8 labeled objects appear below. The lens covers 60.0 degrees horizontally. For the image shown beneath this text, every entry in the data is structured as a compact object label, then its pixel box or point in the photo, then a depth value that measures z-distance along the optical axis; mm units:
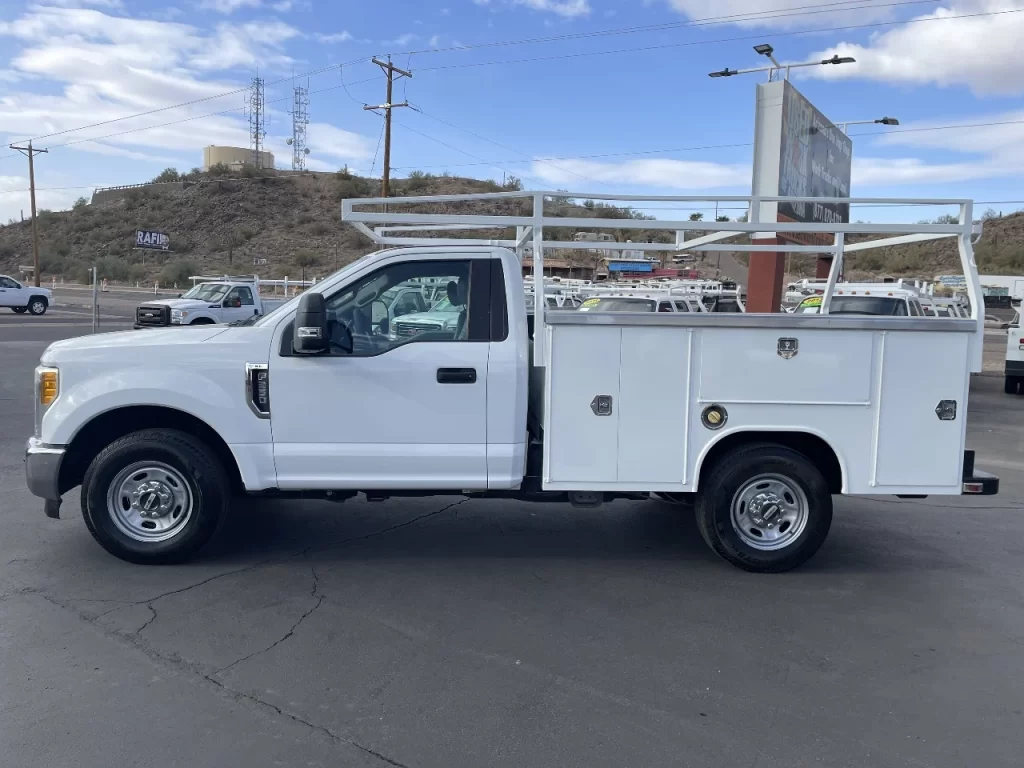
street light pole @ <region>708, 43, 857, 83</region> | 17047
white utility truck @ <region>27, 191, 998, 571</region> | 5629
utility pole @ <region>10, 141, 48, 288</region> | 53069
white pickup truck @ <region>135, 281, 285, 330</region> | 24266
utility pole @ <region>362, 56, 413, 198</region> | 34875
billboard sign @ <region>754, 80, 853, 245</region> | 15258
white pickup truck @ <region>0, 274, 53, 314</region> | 35031
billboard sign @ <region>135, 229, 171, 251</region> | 64188
